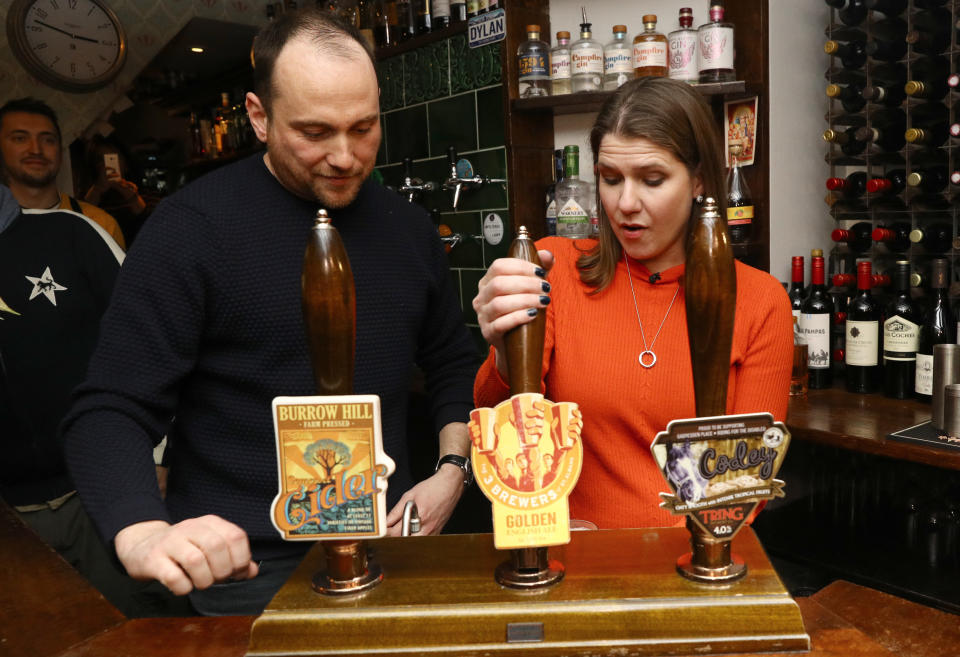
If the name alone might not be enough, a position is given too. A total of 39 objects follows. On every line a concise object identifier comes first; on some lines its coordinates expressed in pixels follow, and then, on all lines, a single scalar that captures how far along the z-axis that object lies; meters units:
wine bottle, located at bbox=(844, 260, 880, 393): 2.22
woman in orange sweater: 1.18
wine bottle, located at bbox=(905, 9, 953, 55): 2.20
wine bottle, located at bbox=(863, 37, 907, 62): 2.29
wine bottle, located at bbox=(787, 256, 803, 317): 2.36
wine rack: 2.22
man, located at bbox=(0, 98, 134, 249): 2.64
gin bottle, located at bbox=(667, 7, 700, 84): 2.28
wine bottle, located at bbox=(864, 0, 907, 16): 2.23
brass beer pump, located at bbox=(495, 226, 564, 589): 0.73
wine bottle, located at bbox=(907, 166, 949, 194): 2.24
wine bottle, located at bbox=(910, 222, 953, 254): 2.28
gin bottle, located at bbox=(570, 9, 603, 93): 2.39
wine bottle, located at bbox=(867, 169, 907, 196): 2.31
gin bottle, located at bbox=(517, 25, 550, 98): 2.48
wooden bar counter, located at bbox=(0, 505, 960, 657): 0.75
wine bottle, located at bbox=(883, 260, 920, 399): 2.12
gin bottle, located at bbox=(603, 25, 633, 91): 2.35
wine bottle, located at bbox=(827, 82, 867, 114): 2.45
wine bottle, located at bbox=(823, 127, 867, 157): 2.41
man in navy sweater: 1.05
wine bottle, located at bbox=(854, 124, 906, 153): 2.37
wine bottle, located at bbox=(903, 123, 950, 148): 2.21
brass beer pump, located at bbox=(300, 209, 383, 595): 0.66
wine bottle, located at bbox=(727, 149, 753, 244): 2.42
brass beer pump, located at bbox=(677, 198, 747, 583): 0.66
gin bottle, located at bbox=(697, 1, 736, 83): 2.24
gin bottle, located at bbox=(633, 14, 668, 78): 2.30
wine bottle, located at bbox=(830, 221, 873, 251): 2.45
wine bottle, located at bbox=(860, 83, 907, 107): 2.32
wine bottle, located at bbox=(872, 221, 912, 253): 2.34
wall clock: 3.53
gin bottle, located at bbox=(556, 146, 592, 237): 2.39
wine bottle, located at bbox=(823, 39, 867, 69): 2.40
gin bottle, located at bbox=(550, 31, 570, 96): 2.43
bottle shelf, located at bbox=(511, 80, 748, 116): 2.29
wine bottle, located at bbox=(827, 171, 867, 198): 2.44
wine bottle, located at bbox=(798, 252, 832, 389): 2.34
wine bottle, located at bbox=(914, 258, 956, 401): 2.09
